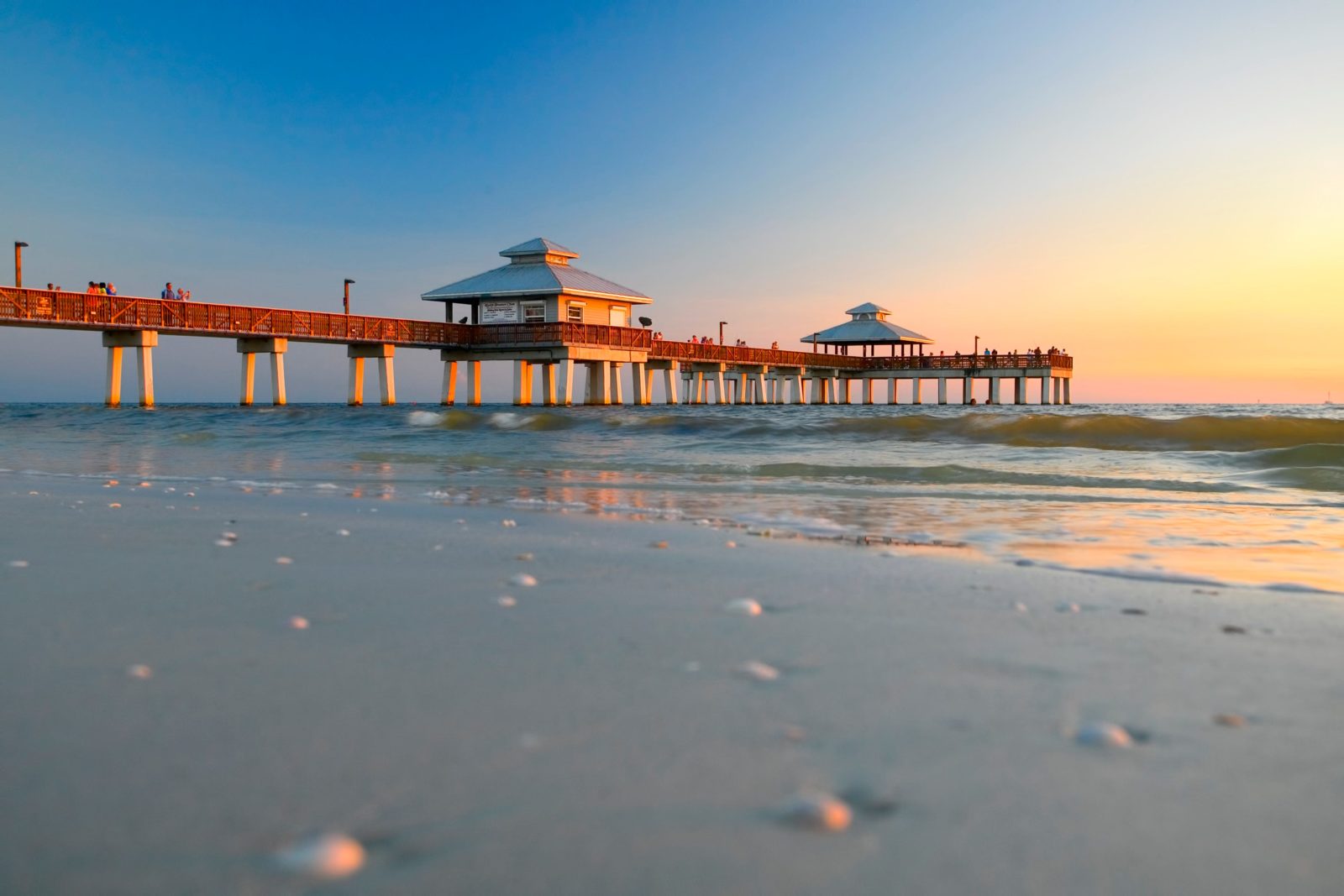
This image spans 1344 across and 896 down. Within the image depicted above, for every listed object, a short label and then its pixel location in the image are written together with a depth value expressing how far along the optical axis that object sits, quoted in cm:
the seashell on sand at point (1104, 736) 164
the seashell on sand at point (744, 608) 271
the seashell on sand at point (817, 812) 134
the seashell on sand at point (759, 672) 203
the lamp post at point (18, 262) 3253
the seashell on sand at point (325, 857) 122
